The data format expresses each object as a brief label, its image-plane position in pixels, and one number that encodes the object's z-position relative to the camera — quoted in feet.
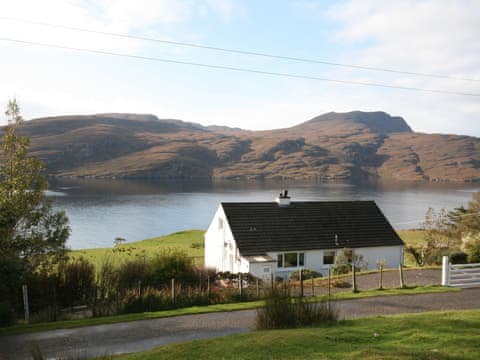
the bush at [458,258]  93.15
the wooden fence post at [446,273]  71.00
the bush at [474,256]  88.63
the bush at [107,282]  69.10
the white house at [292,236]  100.01
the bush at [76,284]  67.56
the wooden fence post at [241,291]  64.56
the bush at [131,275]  71.94
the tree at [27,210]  63.93
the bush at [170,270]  77.00
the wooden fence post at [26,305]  56.40
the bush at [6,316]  51.42
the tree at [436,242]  107.65
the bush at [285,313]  40.11
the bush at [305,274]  93.84
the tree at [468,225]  99.45
